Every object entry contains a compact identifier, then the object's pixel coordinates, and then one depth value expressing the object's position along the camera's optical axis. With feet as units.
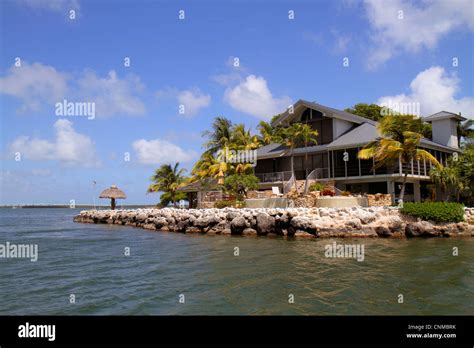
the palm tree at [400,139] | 75.72
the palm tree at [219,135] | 142.31
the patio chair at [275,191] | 94.85
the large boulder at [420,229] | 63.57
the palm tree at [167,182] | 145.07
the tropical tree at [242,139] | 134.84
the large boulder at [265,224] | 71.61
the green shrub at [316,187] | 88.26
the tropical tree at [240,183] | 97.71
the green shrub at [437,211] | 64.39
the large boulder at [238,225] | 74.49
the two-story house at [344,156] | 92.22
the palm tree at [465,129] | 120.88
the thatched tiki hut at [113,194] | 155.02
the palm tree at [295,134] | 96.12
